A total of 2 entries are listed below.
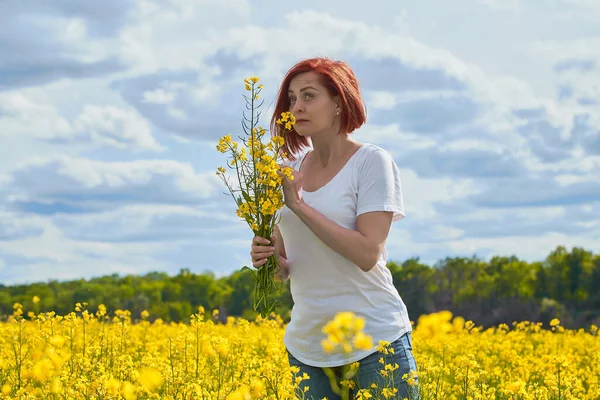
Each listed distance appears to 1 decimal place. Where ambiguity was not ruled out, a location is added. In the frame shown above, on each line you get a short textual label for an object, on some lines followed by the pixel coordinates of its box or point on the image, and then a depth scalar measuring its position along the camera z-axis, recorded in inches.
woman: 268.1
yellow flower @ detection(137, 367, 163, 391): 172.9
